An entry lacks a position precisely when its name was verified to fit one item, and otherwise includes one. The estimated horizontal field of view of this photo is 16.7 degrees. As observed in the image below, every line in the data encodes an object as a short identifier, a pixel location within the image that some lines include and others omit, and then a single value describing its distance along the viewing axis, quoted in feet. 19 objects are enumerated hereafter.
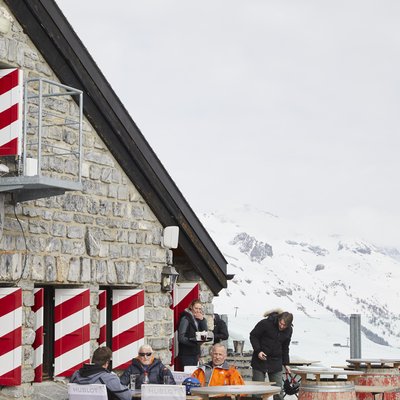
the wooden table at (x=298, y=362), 67.56
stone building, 49.93
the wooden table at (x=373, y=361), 60.70
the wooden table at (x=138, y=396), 46.57
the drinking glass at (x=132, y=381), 49.25
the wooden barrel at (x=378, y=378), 59.00
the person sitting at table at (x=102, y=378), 46.37
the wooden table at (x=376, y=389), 55.62
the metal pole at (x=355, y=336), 74.54
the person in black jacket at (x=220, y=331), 64.44
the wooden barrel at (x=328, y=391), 51.65
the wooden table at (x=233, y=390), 46.57
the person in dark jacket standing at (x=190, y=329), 60.59
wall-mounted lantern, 59.57
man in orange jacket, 50.57
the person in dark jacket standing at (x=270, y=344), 60.49
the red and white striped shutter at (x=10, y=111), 48.98
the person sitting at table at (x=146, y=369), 49.85
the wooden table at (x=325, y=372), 53.92
